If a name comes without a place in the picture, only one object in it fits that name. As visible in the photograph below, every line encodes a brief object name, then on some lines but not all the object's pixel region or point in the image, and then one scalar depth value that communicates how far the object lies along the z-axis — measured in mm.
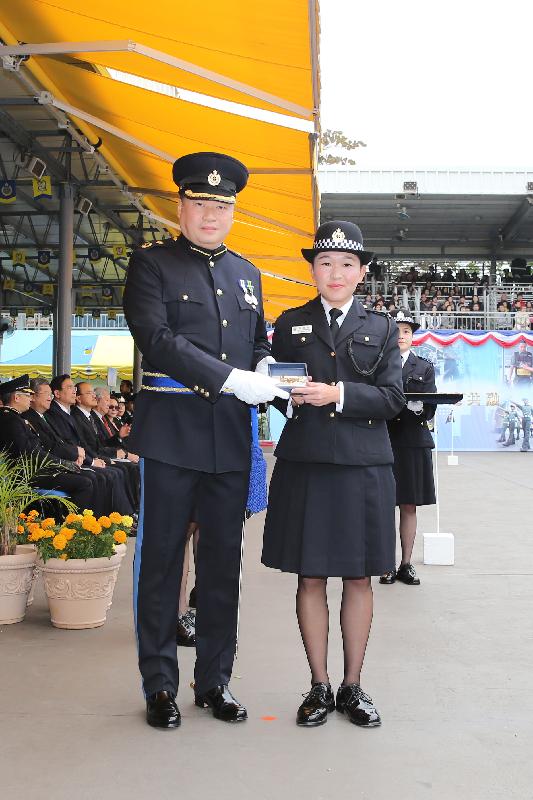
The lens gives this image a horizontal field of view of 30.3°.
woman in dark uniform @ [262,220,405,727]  3527
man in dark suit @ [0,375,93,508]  7191
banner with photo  21828
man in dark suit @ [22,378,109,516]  7926
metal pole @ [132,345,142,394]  19653
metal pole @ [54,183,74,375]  11289
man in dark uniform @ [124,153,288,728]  3465
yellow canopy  5152
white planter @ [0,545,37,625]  4918
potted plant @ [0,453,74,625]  4941
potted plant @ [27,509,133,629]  4898
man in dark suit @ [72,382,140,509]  9047
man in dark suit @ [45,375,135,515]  8551
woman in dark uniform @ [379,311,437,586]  6547
